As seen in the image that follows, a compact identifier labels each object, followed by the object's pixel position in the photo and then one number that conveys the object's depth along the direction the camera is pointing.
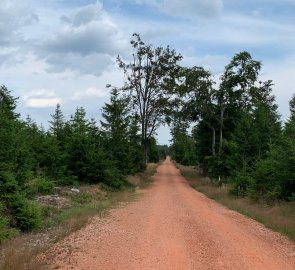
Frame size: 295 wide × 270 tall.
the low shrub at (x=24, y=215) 9.72
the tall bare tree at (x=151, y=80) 36.20
